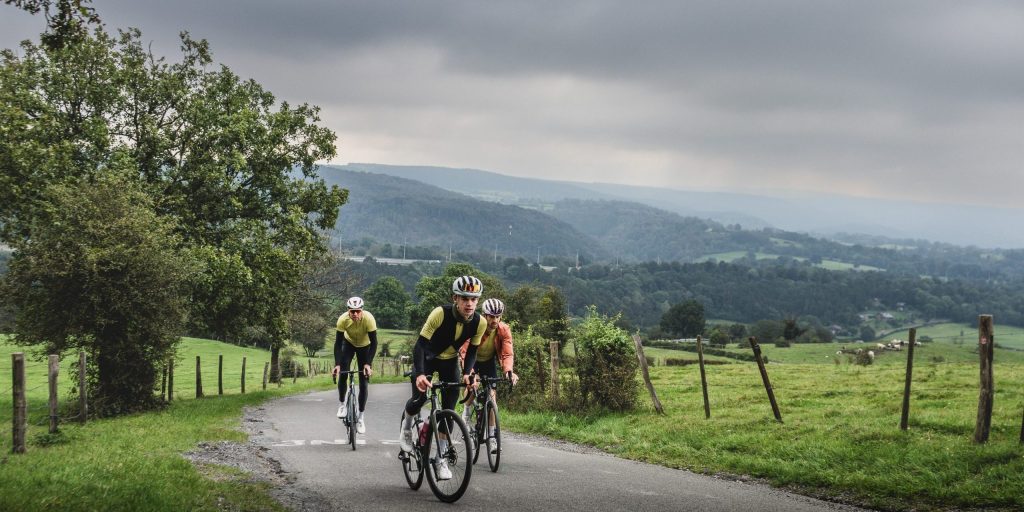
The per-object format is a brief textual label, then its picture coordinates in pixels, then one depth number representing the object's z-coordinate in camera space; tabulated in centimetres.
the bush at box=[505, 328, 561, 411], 2100
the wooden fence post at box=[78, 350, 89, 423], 1828
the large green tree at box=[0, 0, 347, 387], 2322
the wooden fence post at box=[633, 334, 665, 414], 1794
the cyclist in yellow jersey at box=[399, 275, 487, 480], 907
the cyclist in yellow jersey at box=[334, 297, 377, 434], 1386
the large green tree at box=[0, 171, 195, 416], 2028
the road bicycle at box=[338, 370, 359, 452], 1378
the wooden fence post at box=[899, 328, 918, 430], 1331
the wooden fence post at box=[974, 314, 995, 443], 1145
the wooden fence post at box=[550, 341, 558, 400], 1980
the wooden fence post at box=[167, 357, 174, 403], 2580
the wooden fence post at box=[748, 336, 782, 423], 1554
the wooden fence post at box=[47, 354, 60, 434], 1392
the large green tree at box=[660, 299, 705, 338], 13650
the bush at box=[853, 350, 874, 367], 5294
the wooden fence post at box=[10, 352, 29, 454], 1146
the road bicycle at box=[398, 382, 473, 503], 861
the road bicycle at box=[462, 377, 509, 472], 1088
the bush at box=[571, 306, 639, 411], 1850
